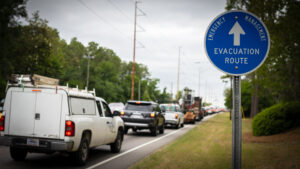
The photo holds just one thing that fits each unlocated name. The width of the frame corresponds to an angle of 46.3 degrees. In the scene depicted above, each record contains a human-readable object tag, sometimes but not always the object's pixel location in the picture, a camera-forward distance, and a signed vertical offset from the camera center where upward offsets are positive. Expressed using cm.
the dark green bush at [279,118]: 1683 -25
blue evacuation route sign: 426 +85
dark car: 1912 -35
